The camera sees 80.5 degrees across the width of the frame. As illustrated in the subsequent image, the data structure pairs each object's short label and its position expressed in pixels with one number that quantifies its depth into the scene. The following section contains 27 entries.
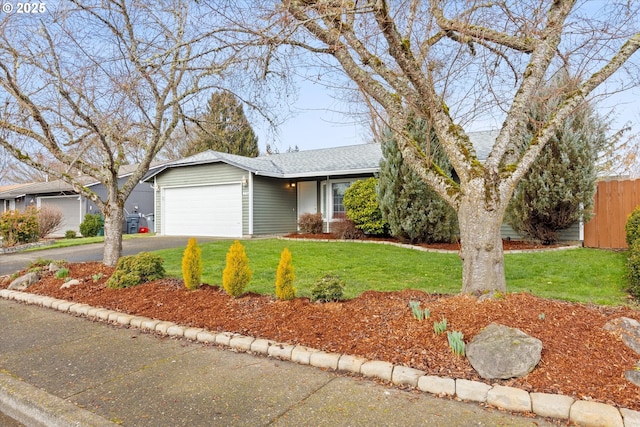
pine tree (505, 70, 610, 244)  8.76
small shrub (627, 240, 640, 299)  4.84
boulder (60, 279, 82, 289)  5.89
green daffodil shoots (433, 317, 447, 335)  3.29
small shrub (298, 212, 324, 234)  13.71
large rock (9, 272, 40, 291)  6.29
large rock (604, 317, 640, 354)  2.99
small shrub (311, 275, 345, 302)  4.44
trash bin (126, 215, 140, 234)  20.45
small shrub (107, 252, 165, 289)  5.69
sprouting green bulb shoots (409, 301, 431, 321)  3.61
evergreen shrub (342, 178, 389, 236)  11.64
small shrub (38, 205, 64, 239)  16.60
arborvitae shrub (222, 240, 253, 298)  4.73
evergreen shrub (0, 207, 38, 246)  13.05
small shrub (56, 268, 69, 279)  6.45
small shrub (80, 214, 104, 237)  18.25
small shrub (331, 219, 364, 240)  12.11
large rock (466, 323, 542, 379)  2.75
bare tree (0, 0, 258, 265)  5.52
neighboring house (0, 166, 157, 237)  21.22
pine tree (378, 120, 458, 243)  9.93
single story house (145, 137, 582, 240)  13.99
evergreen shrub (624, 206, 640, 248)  6.18
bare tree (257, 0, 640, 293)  3.94
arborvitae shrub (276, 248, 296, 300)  4.48
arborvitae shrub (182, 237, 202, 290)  5.22
